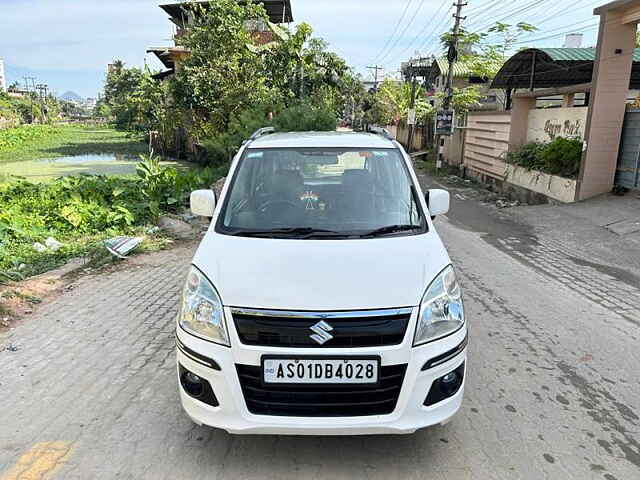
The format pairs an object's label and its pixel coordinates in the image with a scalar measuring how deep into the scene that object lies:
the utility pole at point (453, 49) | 22.89
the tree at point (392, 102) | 39.84
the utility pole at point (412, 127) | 33.34
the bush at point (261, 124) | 15.34
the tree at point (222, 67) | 20.78
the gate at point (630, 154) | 10.77
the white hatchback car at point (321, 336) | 2.58
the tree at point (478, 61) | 24.30
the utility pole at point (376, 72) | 73.88
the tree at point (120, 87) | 60.01
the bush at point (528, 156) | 13.43
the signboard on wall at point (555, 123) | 12.21
